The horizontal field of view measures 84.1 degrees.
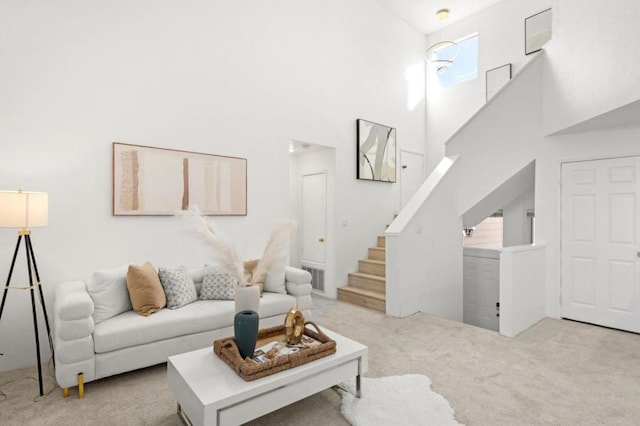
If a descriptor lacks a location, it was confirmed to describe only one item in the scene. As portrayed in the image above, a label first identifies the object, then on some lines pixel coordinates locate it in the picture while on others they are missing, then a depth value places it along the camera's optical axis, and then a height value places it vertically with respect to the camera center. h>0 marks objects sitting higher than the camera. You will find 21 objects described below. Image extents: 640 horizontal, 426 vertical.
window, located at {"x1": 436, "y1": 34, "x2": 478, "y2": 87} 6.30 +2.70
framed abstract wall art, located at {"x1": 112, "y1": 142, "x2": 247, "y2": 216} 3.47 +0.33
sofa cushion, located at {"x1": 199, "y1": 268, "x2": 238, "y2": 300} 3.44 -0.73
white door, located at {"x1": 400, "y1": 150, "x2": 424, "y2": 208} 6.42 +0.72
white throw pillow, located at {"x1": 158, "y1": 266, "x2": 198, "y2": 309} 3.16 -0.68
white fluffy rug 2.14 -1.25
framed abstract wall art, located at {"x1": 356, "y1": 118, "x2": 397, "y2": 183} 5.61 +1.00
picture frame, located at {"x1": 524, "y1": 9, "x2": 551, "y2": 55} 5.36 +2.79
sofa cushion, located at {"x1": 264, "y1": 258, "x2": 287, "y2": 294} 3.79 -0.74
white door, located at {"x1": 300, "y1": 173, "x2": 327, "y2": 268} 5.54 -0.12
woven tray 1.91 -0.84
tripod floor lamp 2.42 +0.00
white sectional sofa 2.42 -0.93
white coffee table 1.77 -0.94
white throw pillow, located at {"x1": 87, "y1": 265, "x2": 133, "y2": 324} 2.81 -0.67
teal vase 2.04 -0.69
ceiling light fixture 5.55 +2.90
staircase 4.71 -1.04
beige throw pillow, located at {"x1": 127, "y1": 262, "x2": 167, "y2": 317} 2.95 -0.67
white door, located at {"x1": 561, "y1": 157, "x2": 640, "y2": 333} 3.78 -0.34
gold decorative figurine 2.29 -0.74
